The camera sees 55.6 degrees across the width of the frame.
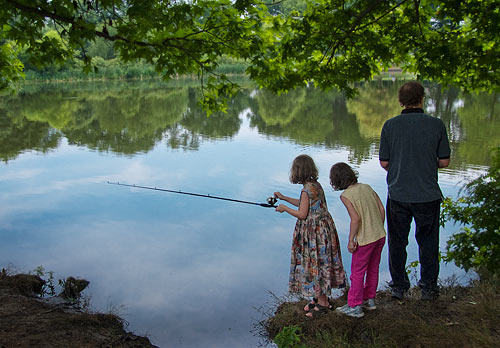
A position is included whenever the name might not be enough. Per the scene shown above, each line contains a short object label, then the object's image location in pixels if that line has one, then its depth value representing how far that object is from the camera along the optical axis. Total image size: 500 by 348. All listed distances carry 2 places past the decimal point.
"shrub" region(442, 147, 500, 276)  4.89
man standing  3.67
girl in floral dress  3.92
